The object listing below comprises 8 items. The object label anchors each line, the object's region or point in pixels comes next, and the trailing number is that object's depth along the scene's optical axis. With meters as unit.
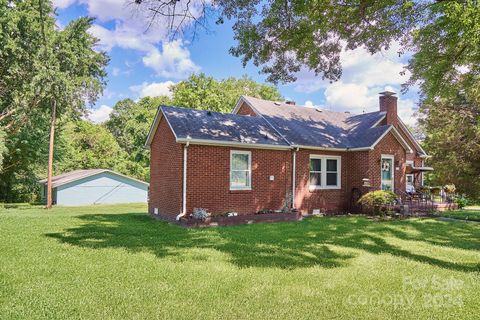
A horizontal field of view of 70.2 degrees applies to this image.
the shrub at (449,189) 18.84
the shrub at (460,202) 18.62
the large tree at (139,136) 38.00
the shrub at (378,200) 13.77
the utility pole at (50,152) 21.13
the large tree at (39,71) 19.55
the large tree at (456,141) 23.92
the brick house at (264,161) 12.46
